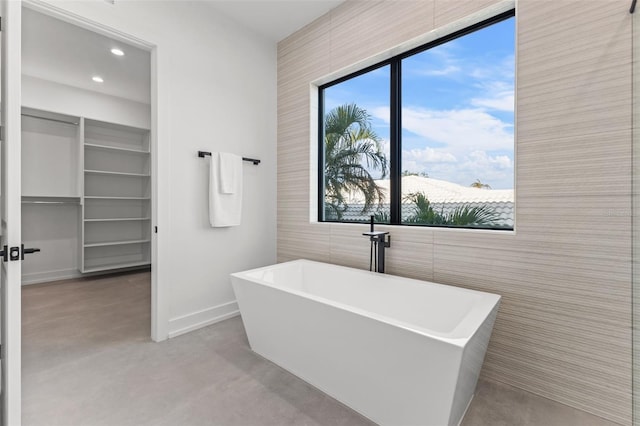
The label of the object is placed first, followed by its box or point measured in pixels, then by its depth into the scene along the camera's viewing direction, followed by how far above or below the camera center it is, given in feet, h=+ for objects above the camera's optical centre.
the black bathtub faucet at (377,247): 7.25 -0.89
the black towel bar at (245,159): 8.52 +1.72
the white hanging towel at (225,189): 8.73 +0.67
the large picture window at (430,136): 6.45 +2.06
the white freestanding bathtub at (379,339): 3.93 -2.15
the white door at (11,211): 3.99 -0.03
